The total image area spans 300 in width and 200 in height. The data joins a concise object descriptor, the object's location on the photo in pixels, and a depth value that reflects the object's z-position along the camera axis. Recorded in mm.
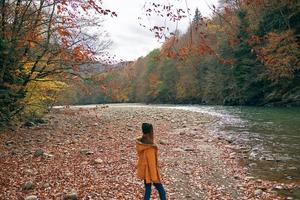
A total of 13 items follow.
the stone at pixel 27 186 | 8812
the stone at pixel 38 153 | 12490
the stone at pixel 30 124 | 19998
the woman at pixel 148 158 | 6914
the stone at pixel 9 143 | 14343
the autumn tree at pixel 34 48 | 8992
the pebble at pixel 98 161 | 11791
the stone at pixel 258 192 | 8734
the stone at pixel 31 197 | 7959
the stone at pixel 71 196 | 8055
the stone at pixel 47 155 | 12434
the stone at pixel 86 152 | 13349
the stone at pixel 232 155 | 13500
